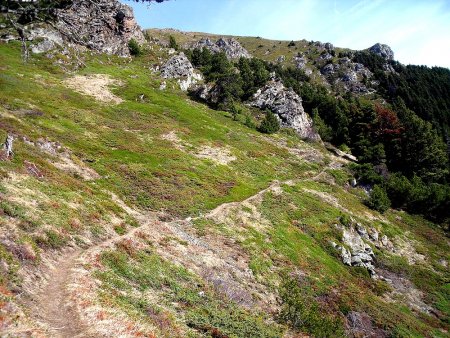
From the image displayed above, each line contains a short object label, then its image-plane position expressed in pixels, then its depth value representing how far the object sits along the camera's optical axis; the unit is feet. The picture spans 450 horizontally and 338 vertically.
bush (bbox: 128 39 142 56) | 429.79
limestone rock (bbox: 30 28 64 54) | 337.60
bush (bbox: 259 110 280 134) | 354.54
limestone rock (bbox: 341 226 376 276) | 177.98
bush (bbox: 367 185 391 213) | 256.93
